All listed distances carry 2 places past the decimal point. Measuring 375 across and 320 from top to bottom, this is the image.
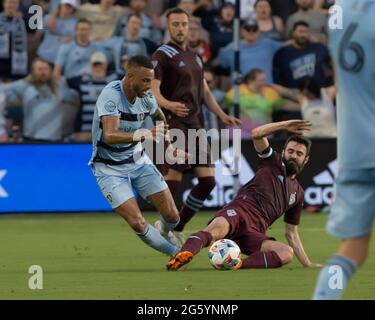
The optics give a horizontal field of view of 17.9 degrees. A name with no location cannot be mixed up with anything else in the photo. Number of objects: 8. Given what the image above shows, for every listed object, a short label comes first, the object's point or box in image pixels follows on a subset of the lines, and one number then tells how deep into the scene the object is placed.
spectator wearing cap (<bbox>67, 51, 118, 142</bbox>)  17.75
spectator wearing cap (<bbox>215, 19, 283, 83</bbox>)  18.27
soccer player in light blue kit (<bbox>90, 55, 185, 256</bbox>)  10.80
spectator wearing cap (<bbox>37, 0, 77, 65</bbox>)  18.23
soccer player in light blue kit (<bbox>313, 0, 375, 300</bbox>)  6.17
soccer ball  10.55
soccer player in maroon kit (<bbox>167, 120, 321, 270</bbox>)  10.67
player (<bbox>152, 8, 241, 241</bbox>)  13.27
